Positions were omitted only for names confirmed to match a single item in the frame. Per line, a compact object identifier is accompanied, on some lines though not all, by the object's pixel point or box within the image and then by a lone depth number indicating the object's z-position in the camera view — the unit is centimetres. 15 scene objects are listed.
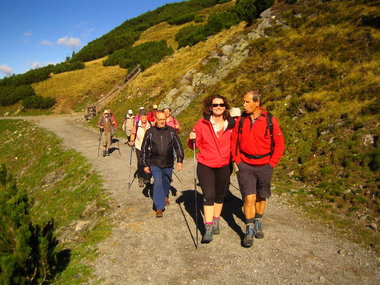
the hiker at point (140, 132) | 904
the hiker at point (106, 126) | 1482
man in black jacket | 668
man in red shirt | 485
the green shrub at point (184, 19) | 7031
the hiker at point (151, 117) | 891
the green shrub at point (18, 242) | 407
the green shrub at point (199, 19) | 6378
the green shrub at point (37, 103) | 4412
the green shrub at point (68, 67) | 6034
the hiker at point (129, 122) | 1430
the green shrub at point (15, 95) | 4738
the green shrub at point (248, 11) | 3014
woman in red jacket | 516
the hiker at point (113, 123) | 1502
